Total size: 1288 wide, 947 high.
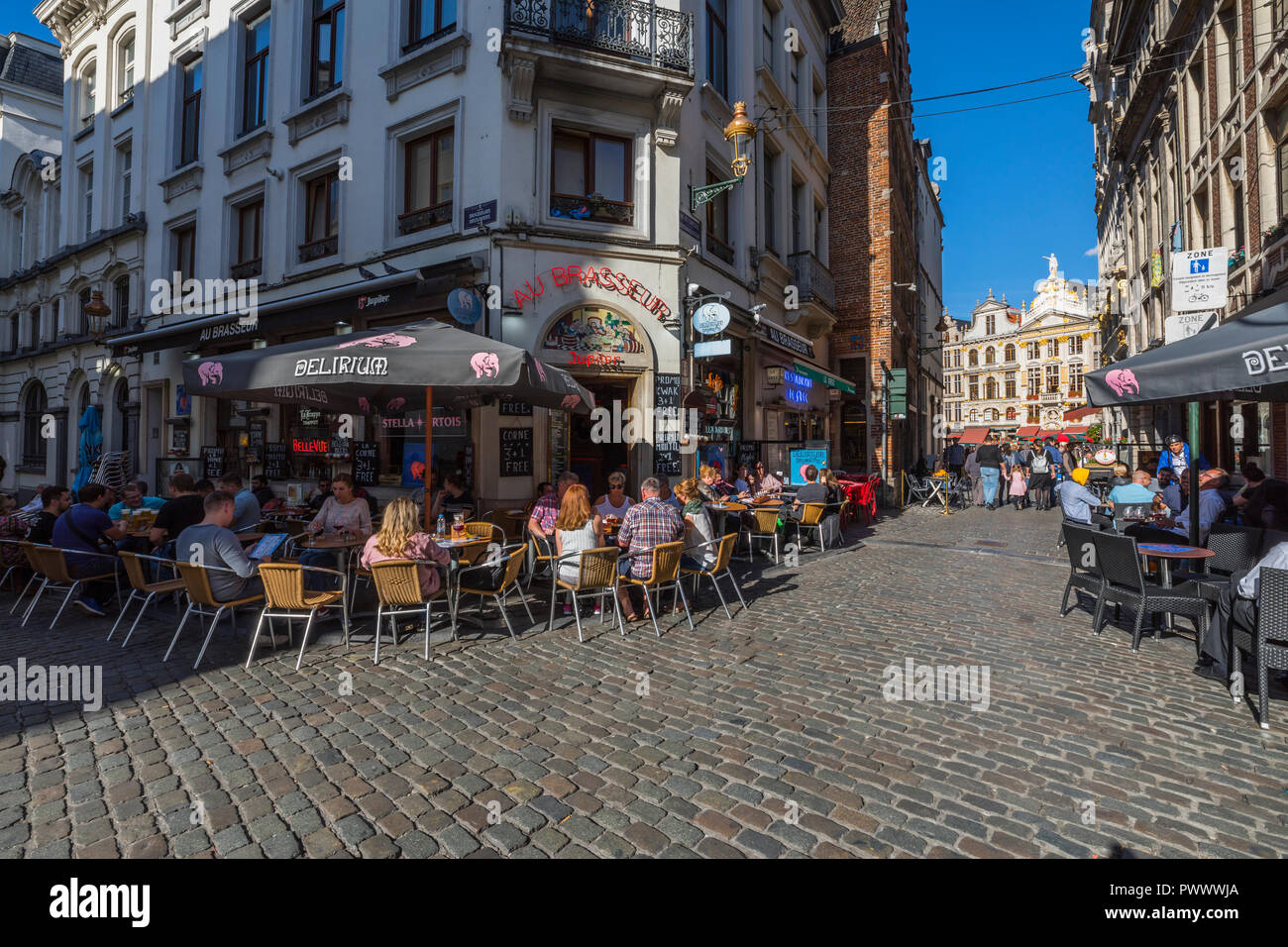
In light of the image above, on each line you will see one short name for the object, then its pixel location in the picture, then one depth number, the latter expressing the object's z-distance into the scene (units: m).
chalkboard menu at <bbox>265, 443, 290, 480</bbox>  12.96
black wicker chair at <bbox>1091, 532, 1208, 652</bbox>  5.04
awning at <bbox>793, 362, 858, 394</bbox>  14.19
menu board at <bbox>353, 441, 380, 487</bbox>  11.32
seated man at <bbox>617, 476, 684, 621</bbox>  6.14
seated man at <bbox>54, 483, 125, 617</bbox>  6.48
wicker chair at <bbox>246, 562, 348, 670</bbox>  4.76
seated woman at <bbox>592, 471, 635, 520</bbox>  7.46
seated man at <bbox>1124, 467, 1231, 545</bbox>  6.18
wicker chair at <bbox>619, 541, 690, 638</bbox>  5.86
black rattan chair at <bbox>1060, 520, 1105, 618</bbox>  5.93
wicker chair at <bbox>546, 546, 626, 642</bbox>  5.61
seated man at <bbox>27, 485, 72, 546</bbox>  6.97
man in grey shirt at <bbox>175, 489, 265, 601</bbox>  5.13
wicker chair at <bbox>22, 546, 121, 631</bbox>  6.13
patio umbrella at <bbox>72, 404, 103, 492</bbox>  16.12
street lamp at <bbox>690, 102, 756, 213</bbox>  10.41
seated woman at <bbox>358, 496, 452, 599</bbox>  5.10
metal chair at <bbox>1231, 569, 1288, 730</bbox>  3.72
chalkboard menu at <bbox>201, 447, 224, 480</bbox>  14.16
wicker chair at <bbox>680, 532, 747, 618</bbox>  6.49
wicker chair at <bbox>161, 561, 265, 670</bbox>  4.95
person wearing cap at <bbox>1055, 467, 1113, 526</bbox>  8.81
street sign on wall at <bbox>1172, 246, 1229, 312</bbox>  7.72
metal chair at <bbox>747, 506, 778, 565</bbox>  9.43
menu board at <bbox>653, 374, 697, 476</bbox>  11.01
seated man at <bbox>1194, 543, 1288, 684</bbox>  3.95
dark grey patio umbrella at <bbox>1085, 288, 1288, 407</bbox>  4.13
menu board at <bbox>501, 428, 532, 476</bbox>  10.00
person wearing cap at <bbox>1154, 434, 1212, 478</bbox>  14.43
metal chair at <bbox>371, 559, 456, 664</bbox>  4.93
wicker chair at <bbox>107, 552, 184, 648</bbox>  5.48
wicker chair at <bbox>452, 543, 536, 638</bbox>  5.62
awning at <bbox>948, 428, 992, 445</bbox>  37.78
